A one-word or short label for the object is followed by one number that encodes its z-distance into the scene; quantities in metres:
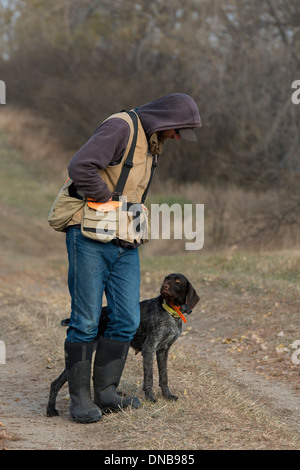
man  8.73
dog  10.01
